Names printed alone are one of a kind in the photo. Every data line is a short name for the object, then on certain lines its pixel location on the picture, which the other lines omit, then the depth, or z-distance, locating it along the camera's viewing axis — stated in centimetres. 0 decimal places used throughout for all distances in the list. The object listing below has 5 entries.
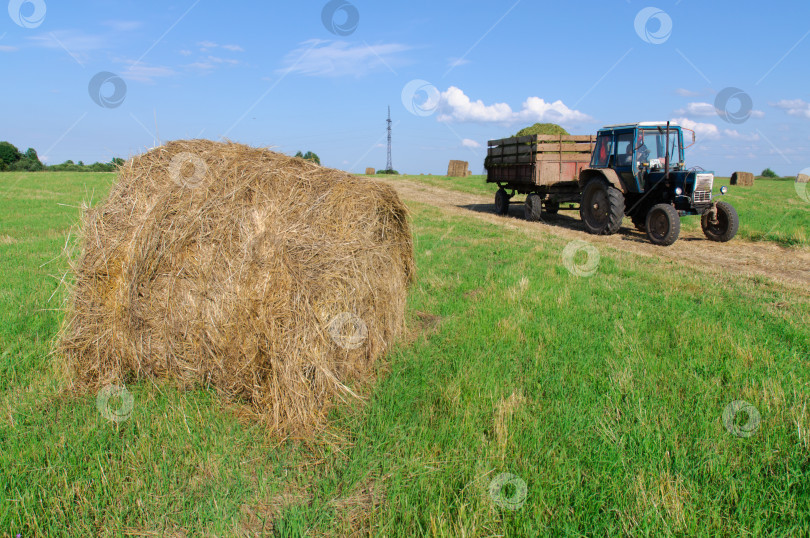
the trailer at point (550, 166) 1429
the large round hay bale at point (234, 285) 330
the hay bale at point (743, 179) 4009
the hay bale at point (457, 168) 4234
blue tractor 1085
